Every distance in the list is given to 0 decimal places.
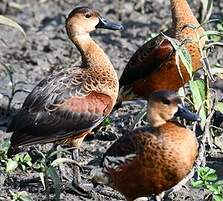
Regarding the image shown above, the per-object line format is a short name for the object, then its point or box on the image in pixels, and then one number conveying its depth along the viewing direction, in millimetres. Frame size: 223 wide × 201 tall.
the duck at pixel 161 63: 17812
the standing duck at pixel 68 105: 15961
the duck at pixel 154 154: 13859
